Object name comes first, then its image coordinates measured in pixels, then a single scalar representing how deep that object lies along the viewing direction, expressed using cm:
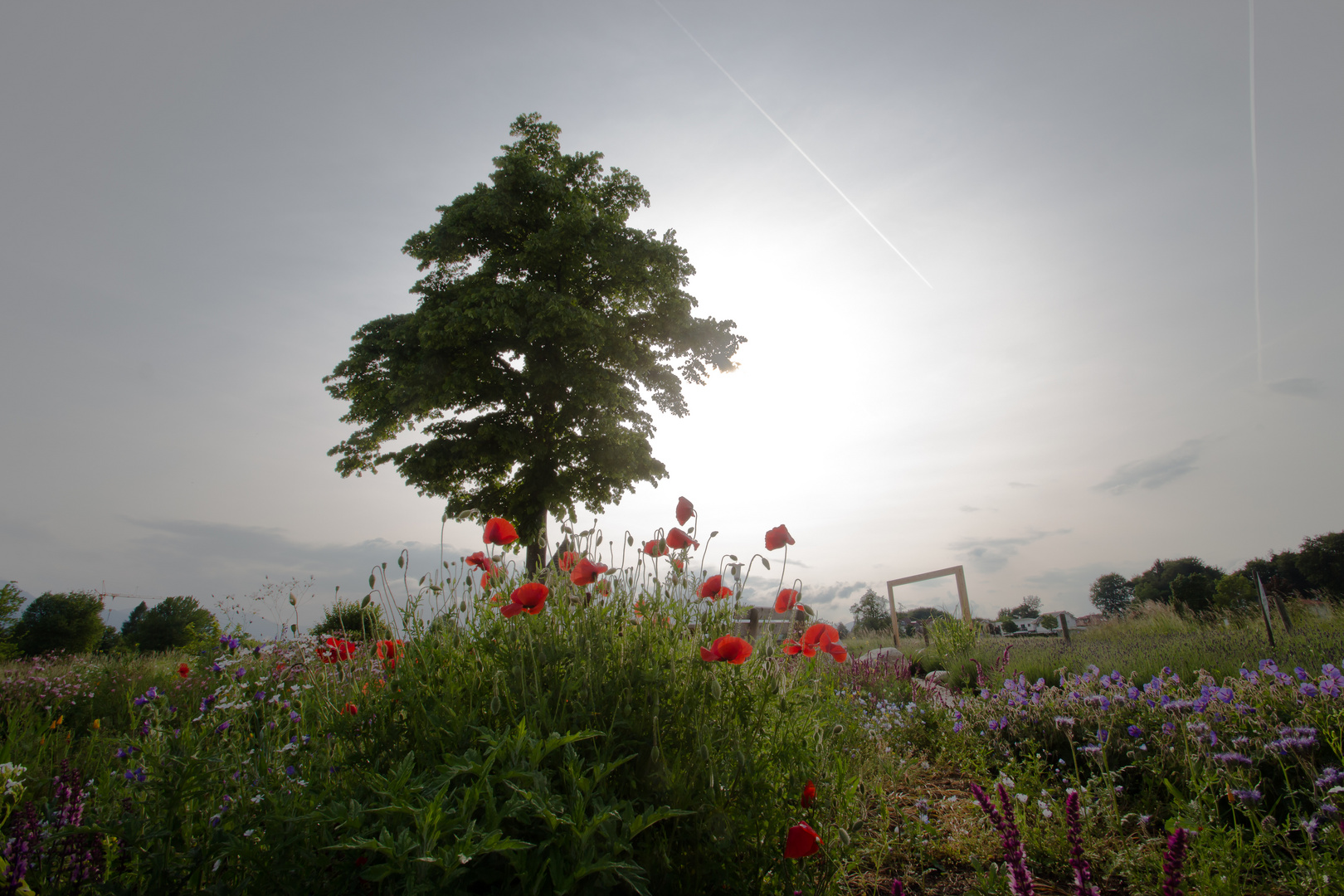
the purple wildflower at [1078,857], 142
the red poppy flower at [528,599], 190
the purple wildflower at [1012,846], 148
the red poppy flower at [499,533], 238
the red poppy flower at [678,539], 250
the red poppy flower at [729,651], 184
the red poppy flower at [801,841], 157
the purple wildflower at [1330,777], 214
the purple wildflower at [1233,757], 233
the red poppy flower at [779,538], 250
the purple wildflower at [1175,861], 129
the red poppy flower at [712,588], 243
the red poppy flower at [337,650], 244
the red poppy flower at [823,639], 232
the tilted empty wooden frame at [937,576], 924
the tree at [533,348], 1388
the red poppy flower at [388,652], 240
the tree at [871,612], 2046
